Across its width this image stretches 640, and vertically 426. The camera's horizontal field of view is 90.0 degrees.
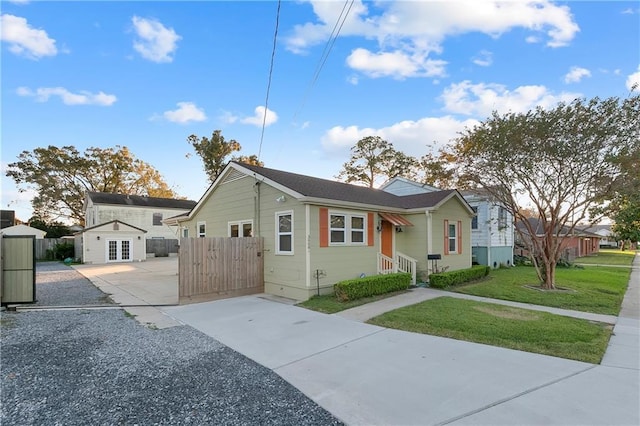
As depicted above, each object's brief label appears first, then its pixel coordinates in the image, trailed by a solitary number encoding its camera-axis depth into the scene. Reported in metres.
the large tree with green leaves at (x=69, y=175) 32.97
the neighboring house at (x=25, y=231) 30.34
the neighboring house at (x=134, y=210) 28.59
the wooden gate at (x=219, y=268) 8.95
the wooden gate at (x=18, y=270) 7.88
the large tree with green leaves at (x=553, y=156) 9.52
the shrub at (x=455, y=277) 11.26
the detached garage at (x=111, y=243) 23.20
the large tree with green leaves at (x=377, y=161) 30.81
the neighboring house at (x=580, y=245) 22.76
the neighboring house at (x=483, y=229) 18.41
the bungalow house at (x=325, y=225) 9.49
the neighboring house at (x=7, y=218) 41.94
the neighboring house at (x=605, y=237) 61.44
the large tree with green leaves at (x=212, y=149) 31.06
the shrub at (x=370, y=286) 8.71
